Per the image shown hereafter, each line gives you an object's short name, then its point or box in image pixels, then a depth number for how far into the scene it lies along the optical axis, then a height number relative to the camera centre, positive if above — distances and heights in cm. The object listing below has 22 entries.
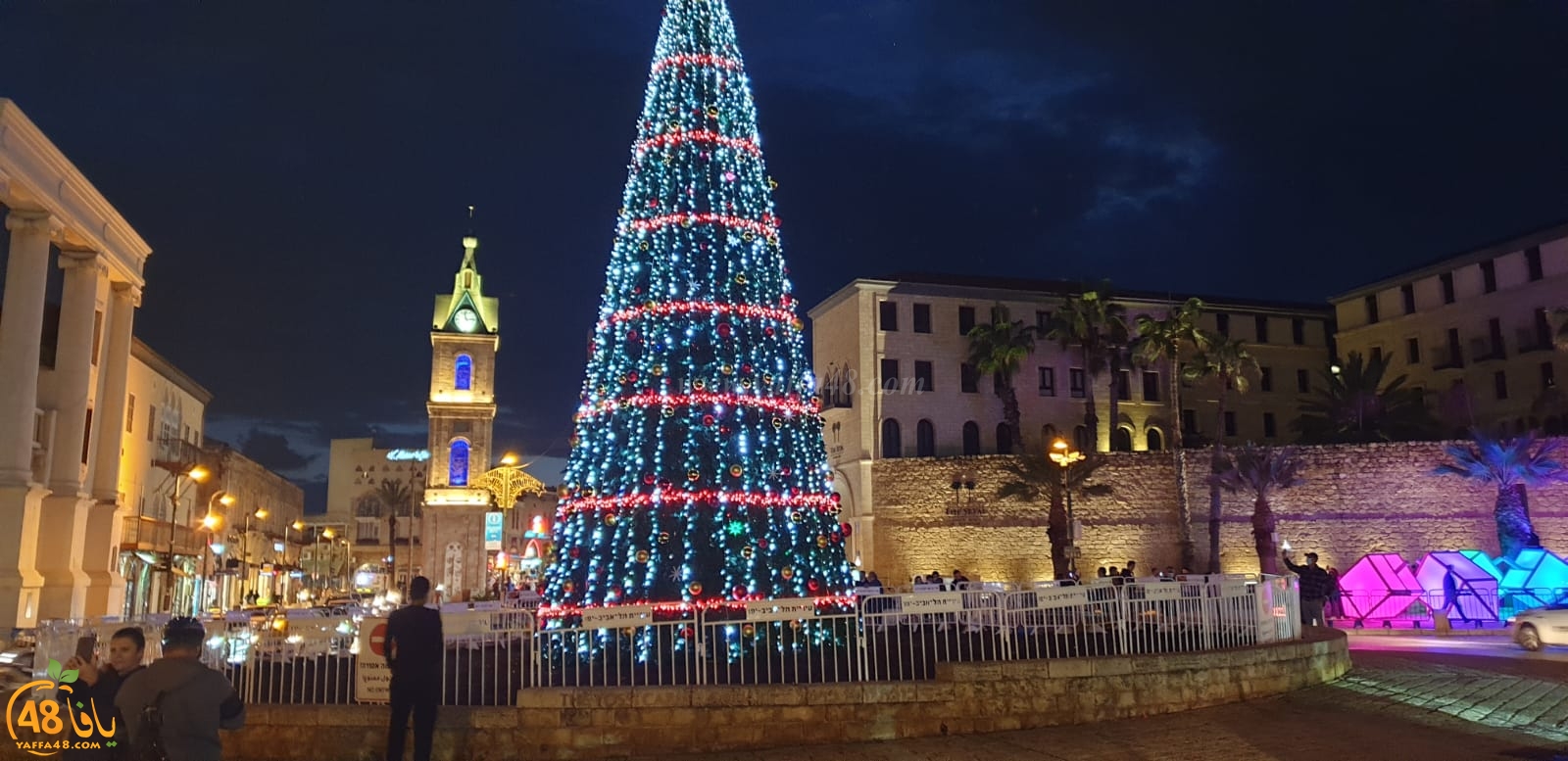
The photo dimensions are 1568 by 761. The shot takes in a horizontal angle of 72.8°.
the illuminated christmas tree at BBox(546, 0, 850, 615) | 1348 +221
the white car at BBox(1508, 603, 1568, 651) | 1708 -115
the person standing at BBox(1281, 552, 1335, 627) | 1852 -55
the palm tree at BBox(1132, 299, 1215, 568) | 4184 +846
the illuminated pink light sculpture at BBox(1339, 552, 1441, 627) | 2662 -77
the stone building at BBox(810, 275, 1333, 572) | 4550 +777
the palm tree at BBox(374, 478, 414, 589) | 7194 +594
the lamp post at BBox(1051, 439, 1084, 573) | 2967 +307
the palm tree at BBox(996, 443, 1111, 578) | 3794 +293
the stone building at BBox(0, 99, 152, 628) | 2273 +489
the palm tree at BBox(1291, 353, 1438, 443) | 4353 +615
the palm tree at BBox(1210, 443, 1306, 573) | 3806 +303
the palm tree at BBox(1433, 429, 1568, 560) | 3578 +284
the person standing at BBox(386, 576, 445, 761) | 825 -73
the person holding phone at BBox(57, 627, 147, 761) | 528 -47
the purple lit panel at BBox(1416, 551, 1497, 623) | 2520 -70
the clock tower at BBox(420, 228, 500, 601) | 6300 +885
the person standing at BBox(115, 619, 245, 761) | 491 -58
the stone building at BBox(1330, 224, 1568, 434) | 4372 +1002
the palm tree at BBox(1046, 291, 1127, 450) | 4438 +984
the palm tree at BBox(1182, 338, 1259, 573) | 4122 +760
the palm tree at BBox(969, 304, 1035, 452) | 4428 +876
